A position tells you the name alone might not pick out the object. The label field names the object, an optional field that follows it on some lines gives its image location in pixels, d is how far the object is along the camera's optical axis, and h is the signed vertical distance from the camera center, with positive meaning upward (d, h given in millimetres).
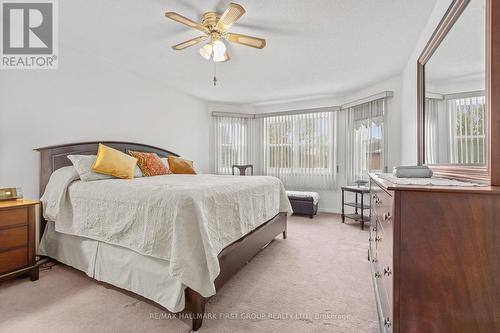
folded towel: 1519 -36
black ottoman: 4383 -690
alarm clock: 2045 -234
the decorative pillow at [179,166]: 3551 +22
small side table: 3766 -666
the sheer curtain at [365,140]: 3980 +505
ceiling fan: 1935 +1253
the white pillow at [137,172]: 2943 -59
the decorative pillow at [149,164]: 3096 +48
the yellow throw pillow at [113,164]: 2447 +42
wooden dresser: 890 -375
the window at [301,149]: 4938 +409
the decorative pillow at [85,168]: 2320 -2
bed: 1492 -555
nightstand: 1886 -603
